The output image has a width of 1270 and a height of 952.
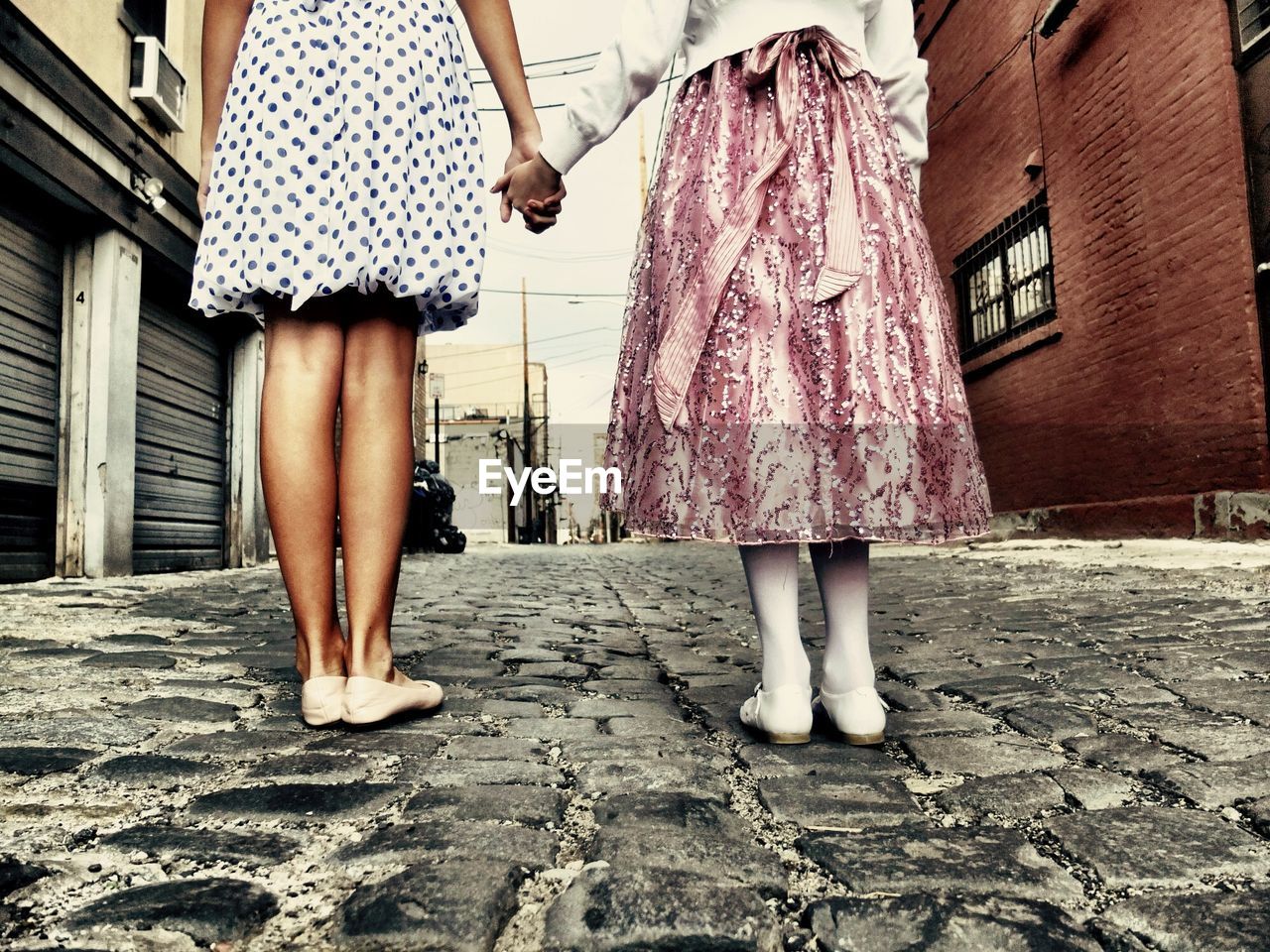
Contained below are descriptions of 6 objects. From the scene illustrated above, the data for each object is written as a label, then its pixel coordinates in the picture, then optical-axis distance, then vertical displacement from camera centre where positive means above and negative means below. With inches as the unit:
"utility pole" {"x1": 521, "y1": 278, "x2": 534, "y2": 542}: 1267.5 +181.8
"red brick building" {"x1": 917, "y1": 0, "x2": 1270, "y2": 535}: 230.8 +77.4
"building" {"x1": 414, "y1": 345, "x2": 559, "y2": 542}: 1702.8 +233.5
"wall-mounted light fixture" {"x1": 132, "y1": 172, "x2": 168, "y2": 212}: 265.4 +100.9
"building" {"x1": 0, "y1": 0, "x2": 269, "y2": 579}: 216.5 +68.6
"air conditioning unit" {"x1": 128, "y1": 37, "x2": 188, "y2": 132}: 264.8 +131.4
